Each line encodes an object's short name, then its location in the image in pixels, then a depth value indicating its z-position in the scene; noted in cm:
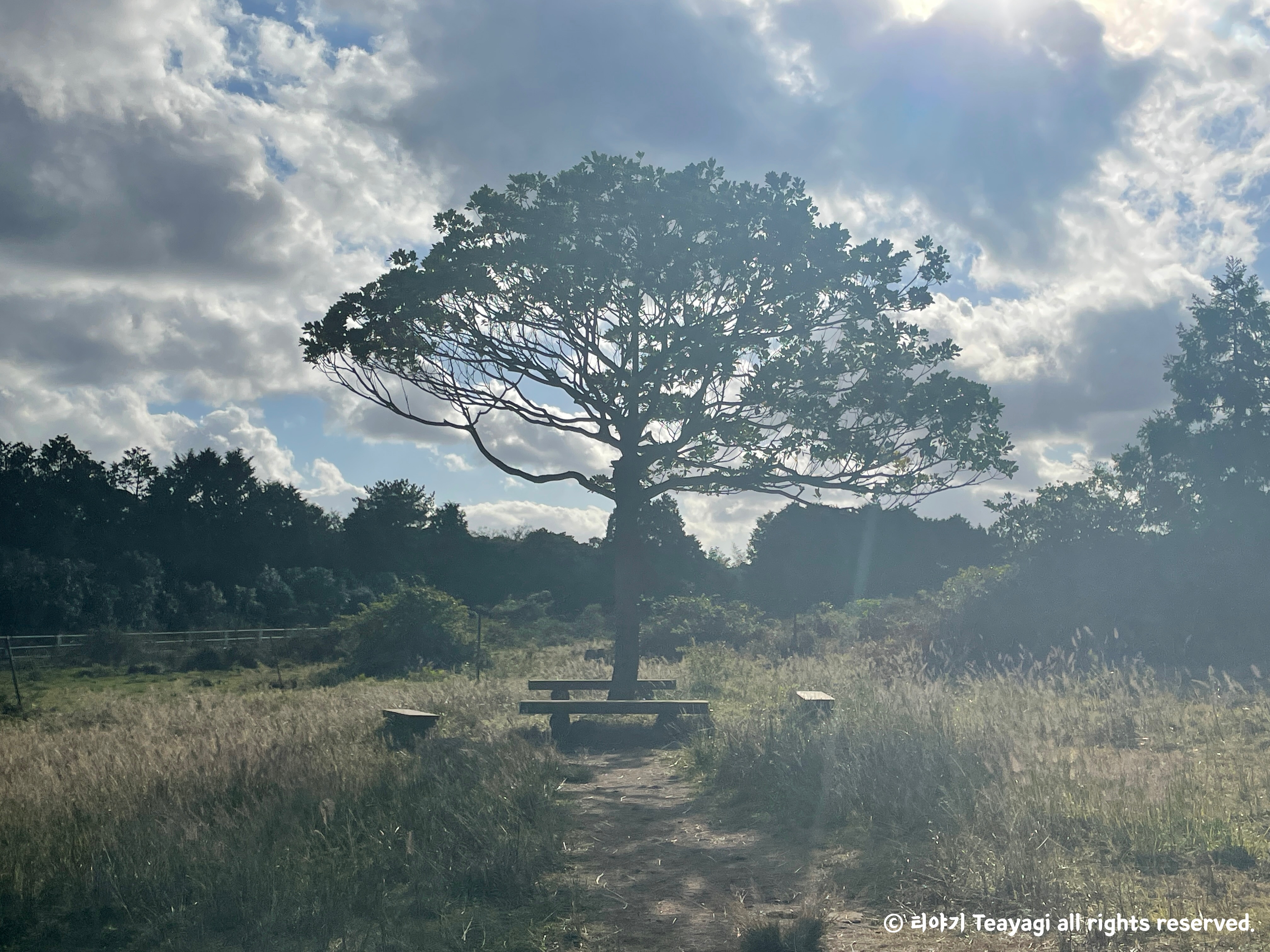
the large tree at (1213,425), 2533
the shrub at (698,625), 2659
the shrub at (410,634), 2488
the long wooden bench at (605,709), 1052
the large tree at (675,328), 1262
